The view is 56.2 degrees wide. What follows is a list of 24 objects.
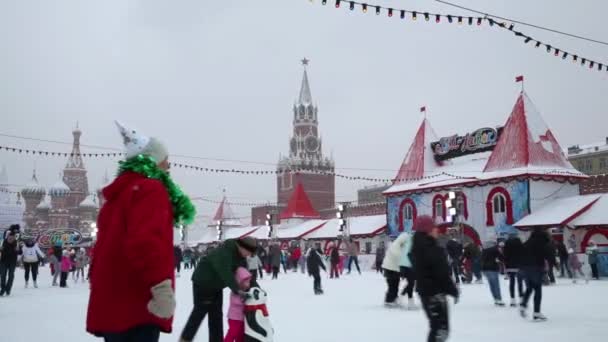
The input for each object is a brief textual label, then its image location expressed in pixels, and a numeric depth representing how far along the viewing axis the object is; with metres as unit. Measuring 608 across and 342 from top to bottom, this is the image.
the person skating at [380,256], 24.91
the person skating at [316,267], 14.13
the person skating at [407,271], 9.95
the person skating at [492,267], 10.55
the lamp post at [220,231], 50.47
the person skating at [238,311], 5.14
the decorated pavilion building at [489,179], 27.89
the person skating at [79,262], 21.66
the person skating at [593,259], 19.73
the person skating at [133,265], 2.67
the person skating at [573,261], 18.58
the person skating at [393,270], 10.55
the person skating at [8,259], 13.09
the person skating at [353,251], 23.39
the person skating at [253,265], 12.92
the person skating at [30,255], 16.05
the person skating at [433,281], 5.01
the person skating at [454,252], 17.40
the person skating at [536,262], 8.17
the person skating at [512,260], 9.83
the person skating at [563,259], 17.95
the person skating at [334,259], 21.69
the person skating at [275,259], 22.20
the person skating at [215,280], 5.19
